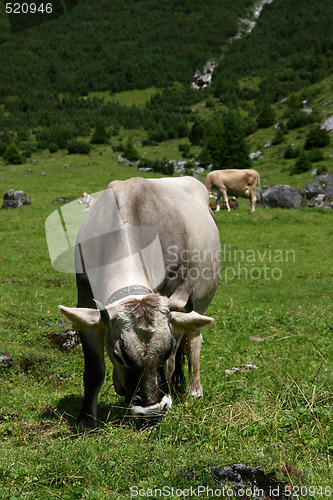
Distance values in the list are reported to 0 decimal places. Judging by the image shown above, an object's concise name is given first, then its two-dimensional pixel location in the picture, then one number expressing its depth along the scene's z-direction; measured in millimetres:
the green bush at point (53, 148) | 49500
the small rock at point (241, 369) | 7307
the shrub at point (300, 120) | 54234
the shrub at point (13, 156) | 44344
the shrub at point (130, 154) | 47531
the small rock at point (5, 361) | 6860
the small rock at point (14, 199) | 26622
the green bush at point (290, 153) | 45594
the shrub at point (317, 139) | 45938
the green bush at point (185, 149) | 53962
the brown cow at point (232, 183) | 27125
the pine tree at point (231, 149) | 45594
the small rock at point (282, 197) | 27984
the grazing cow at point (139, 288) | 3986
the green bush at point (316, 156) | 41653
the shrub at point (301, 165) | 39594
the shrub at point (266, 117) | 61812
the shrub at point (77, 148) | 48500
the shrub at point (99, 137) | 54938
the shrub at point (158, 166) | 43312
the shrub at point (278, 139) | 52094
